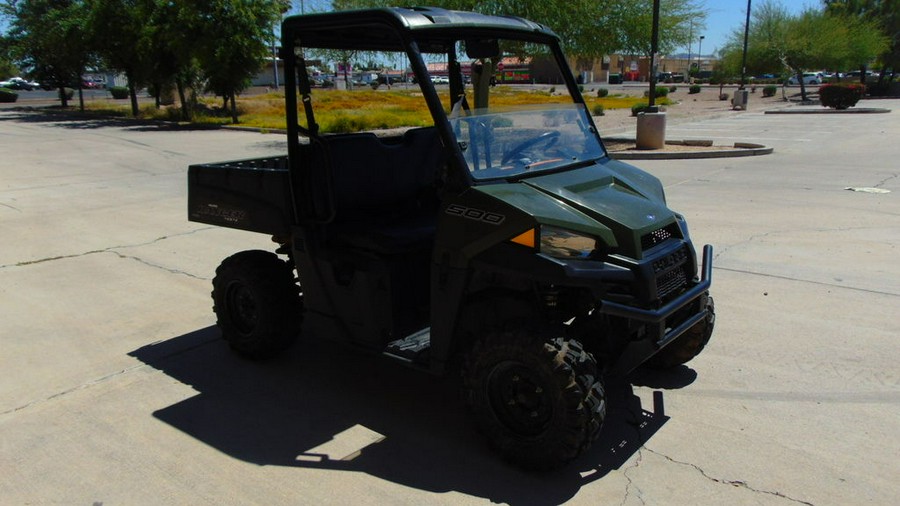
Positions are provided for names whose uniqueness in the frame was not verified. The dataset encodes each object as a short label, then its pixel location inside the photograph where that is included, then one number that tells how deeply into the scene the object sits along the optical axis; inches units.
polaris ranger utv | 126.3
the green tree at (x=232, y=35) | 965.8
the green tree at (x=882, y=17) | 1797.5
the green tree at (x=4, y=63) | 1533.3
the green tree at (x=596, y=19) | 599.2
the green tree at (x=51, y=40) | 1194.0
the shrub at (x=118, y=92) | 2064.5
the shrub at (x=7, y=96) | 1913.1
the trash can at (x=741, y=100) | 1342.3
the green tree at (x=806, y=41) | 1508.4
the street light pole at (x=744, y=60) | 1473.8
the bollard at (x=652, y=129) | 654.5
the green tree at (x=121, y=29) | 1101.1
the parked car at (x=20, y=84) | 2503.0
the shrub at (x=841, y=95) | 1263.5
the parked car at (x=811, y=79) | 2723.9
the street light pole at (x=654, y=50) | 619.4
